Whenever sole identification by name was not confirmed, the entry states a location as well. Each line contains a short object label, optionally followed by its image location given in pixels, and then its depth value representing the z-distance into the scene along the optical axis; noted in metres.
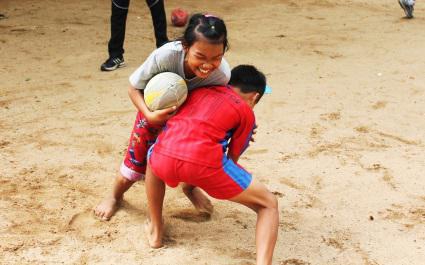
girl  4.55
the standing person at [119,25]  9.94
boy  4.54
